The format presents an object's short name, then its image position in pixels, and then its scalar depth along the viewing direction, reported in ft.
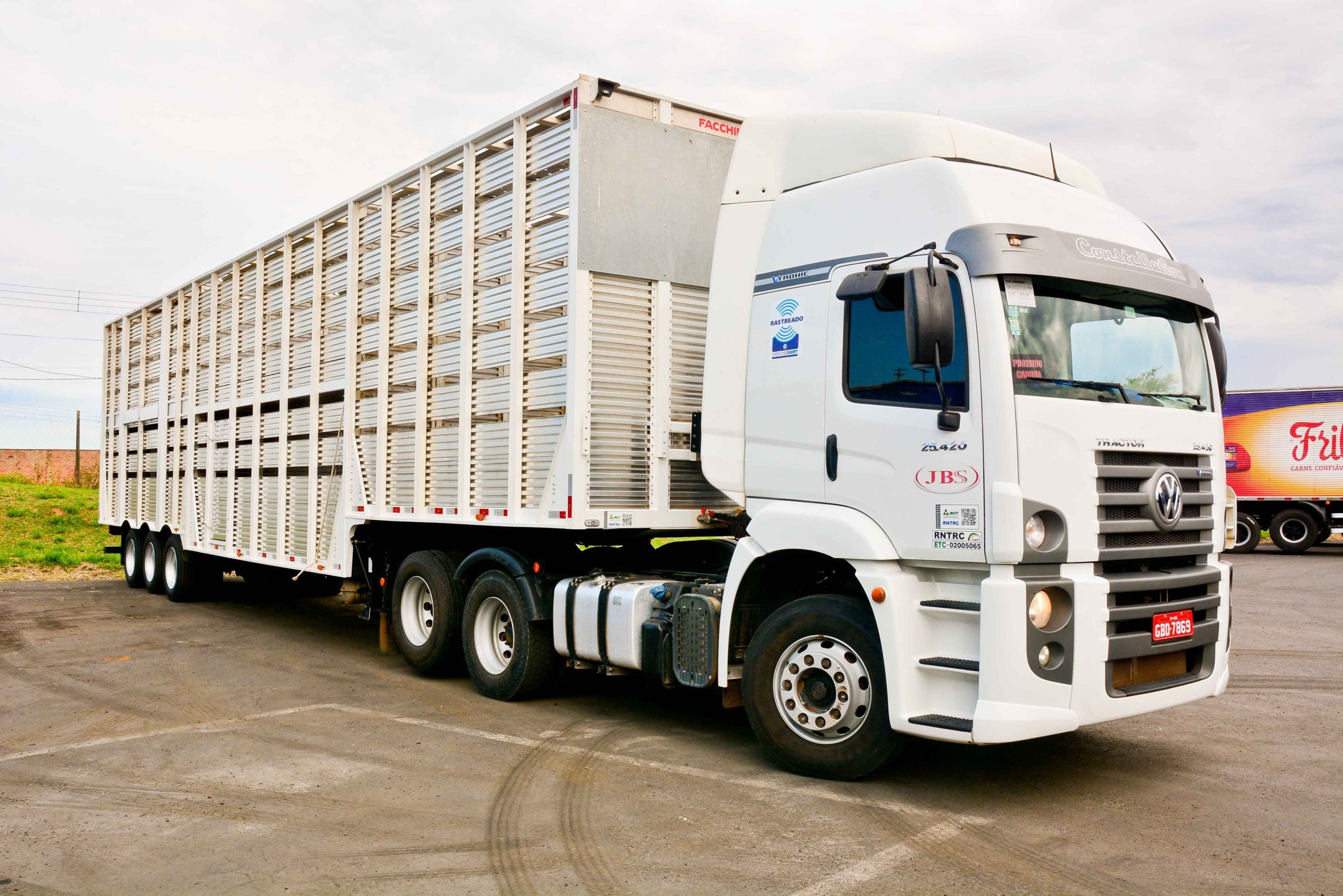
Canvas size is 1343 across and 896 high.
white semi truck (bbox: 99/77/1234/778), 16.34
